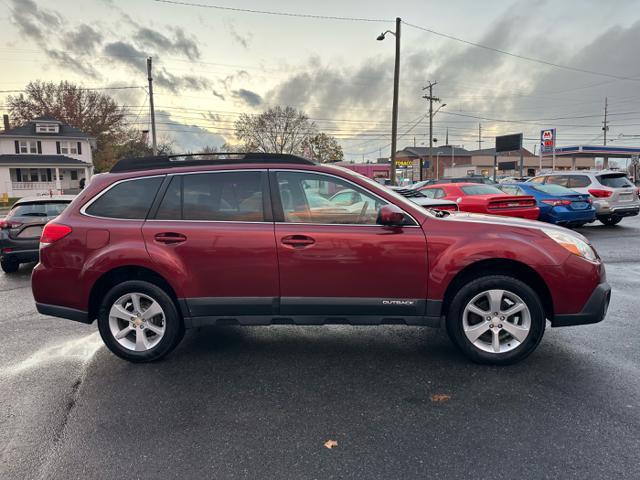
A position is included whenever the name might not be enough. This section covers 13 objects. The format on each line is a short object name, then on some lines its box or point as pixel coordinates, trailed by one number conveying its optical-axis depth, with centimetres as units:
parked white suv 1298
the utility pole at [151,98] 2603
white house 4150
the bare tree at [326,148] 5533
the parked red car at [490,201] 1058
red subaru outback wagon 366
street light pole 2198
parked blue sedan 1202
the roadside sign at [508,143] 4284
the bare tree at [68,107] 5384
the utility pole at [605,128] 6404
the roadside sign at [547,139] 3916
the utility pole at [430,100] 4440
